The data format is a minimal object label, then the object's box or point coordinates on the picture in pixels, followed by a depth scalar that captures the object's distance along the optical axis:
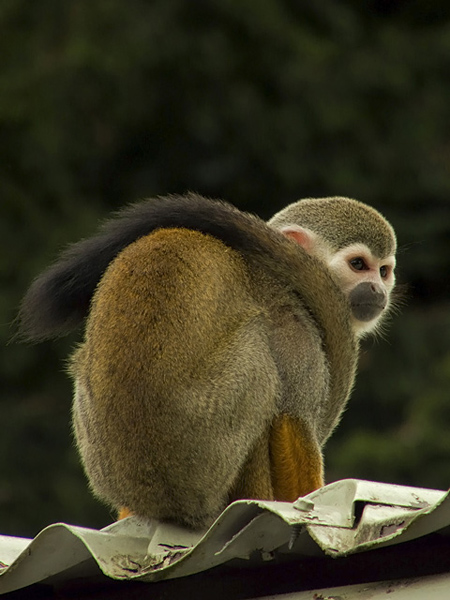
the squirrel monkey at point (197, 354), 6.98
